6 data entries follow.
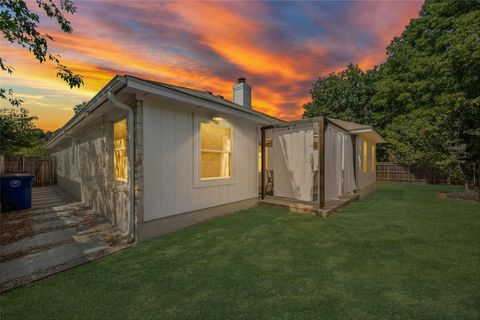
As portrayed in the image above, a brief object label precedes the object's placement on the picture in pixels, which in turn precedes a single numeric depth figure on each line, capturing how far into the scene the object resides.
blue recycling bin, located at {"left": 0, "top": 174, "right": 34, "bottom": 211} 6.63
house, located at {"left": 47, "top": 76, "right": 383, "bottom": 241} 4.10
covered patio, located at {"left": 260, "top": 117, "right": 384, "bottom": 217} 6.15
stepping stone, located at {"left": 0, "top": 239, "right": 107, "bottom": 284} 2.95
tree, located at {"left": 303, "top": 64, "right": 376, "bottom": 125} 20.70
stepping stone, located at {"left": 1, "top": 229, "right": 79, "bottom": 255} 3.81
